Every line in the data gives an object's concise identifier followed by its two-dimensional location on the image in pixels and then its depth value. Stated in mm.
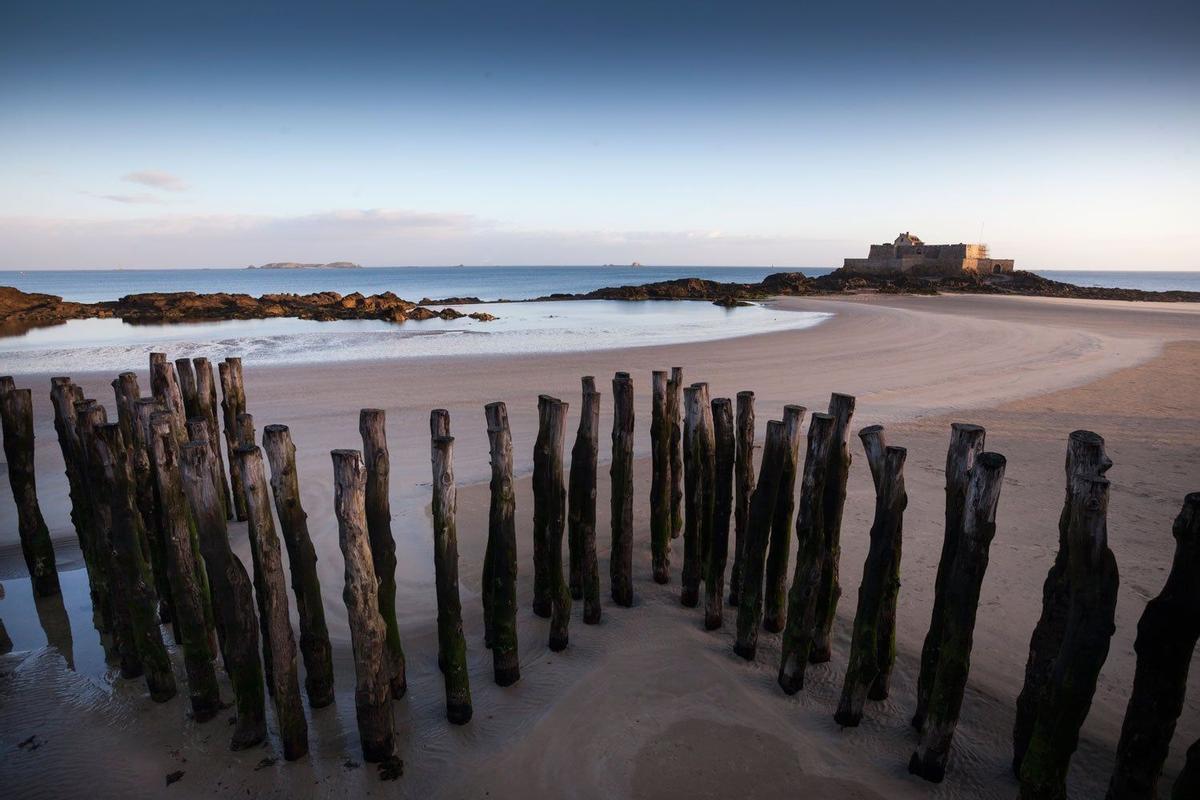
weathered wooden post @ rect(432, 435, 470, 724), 3785
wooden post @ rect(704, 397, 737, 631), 4715
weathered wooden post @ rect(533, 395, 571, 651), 4422
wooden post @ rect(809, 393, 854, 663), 4008
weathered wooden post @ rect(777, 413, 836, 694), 3994
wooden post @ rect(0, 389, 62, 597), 5344
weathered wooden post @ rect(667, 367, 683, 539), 5418
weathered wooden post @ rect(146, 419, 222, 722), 3873
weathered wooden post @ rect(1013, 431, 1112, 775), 3066
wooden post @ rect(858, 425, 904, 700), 3707
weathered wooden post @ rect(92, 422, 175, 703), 4105
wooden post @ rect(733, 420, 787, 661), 4238
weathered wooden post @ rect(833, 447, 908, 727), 3605
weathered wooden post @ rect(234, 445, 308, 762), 3467
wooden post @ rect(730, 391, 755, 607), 4852
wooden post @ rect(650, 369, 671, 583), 5309
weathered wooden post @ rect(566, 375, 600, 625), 4734
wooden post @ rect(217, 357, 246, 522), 6816
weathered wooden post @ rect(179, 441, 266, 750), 3520
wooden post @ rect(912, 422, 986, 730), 3404
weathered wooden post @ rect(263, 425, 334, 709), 3600
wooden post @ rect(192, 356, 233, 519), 6438
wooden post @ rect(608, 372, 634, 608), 4879
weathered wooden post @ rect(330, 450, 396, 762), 3428
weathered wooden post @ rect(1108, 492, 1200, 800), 2555
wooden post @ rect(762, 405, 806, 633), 4250
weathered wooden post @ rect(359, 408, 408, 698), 3867
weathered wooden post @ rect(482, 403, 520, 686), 4062
